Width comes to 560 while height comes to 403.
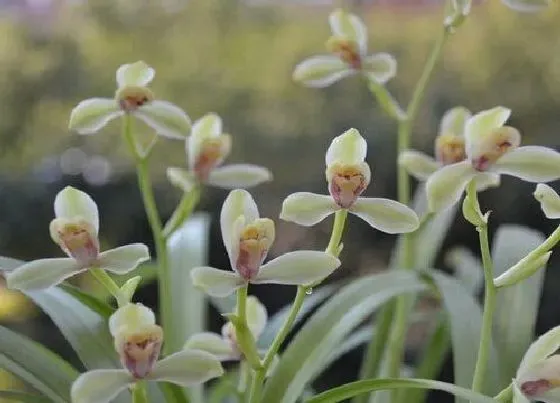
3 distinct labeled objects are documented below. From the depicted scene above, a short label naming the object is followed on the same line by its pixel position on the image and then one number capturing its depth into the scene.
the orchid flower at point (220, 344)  0.59
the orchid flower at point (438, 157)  0.63
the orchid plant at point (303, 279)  0.53
